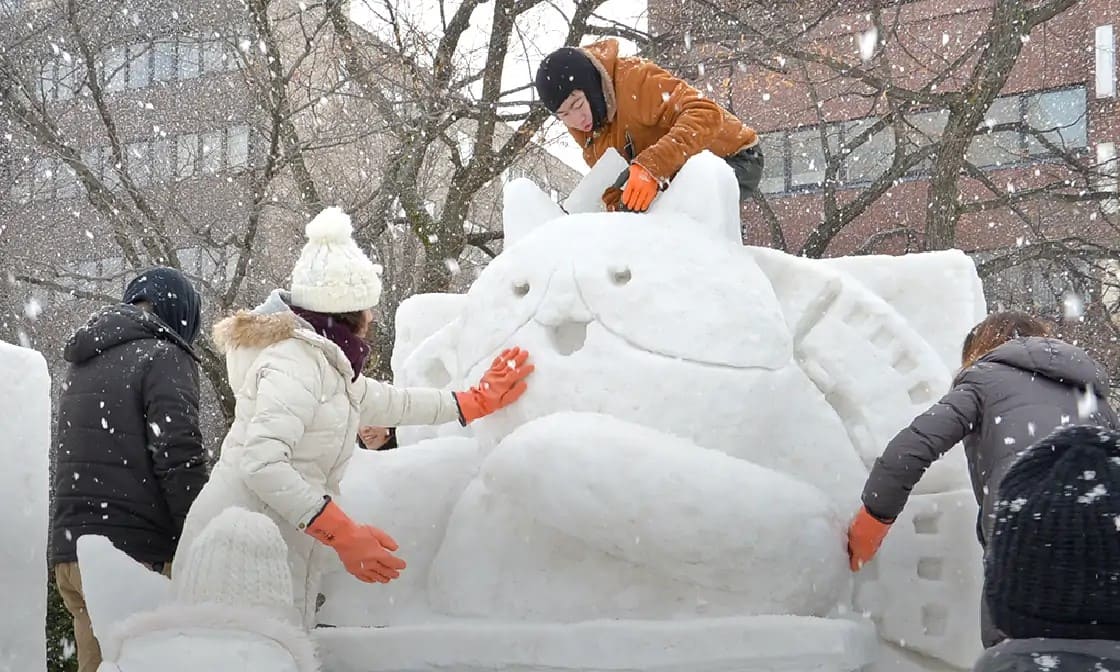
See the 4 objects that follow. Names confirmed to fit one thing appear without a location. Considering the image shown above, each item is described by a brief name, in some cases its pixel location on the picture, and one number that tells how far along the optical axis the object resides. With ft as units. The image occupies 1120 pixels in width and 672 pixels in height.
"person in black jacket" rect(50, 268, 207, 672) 11.92
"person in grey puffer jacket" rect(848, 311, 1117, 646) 10.09
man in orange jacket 12.03
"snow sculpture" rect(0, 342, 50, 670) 13.12
